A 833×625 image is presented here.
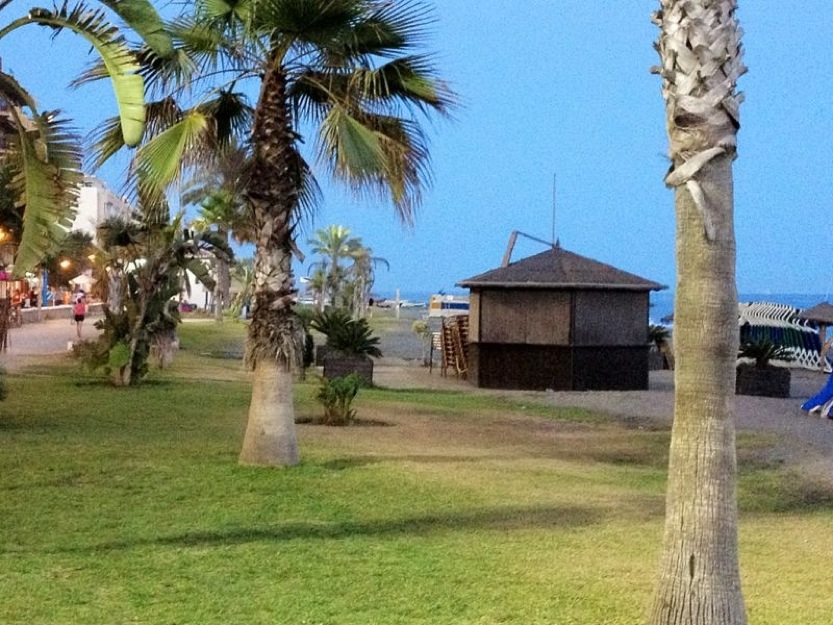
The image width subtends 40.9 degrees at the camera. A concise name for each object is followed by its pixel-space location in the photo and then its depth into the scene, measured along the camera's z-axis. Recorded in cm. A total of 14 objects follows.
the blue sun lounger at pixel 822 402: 1816
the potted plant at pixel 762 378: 2202
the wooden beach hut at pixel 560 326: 2306
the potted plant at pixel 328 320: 2280
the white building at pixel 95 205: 9006
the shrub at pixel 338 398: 1506
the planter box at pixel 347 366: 2164
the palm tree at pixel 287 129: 995
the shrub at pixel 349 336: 2253
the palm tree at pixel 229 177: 1158
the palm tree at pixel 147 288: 1994
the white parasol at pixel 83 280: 6481
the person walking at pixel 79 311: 3432
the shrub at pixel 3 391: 1399
